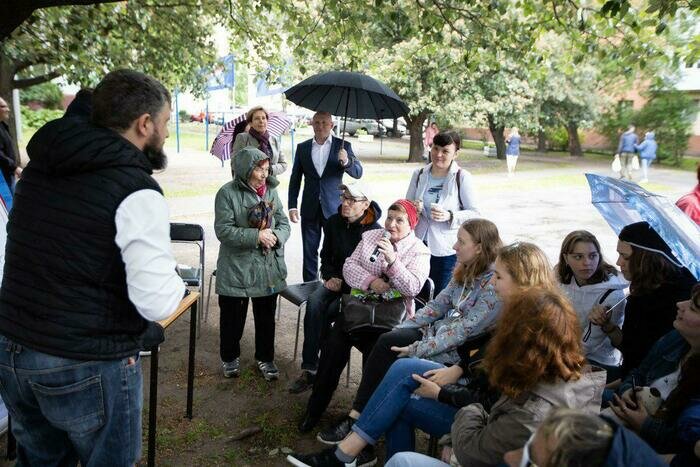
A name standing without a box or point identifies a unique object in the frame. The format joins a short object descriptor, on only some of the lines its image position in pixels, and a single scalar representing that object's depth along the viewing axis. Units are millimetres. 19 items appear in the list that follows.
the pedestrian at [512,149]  18578
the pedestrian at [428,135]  19281
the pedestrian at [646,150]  18484
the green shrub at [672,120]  26328
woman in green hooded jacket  4004
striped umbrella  5926
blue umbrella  2283
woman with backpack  4383
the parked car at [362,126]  34594
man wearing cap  3996
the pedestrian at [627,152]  17875
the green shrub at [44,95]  26177
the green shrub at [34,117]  23688
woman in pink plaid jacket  3514
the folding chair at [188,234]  4915
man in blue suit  5191
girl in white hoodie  3180
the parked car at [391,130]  37531
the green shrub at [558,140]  32000
